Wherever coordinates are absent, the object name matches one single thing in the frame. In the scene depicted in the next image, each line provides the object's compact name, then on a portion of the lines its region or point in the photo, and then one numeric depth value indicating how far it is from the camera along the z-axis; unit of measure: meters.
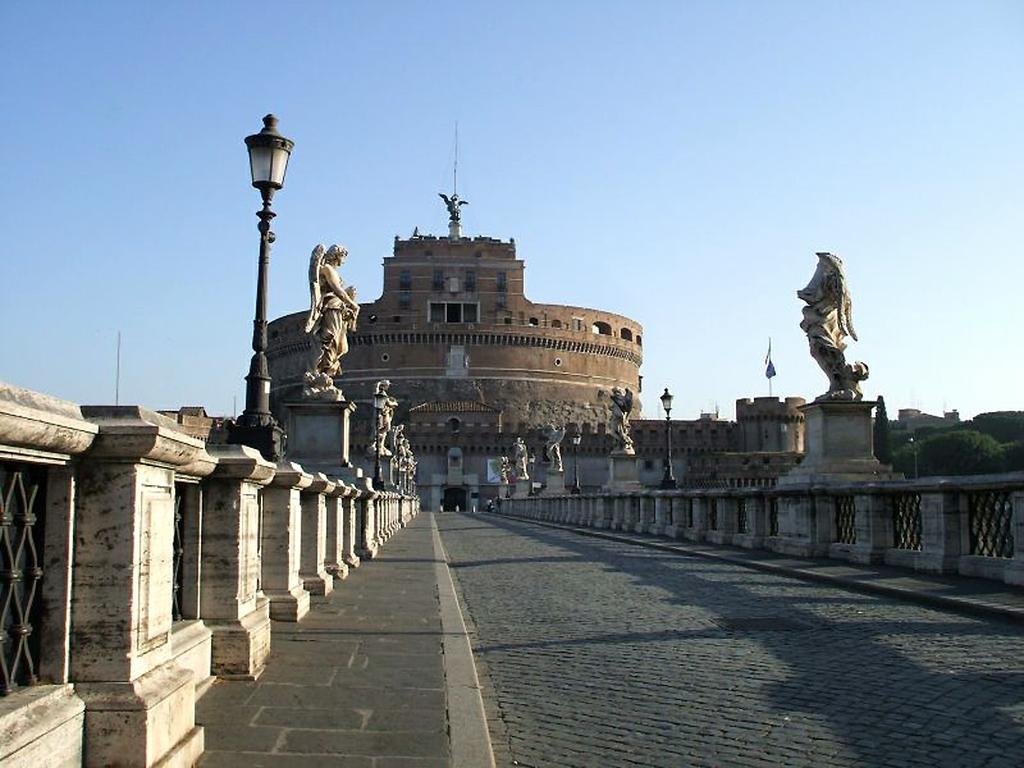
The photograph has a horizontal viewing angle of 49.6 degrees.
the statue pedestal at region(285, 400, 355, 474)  19.27
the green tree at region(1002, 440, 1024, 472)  102.69
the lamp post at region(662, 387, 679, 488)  34.00
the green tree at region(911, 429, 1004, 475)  108.06
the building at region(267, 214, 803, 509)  108.88
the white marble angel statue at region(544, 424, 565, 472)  63.25
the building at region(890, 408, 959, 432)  181.68
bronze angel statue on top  135.38
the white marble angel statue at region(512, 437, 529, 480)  81.96
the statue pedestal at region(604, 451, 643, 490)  37.25
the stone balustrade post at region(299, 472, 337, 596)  10.00
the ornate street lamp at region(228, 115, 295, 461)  10.17
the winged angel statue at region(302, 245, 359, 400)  18.81
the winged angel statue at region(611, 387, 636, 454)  37.62
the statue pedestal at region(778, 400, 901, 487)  16.58
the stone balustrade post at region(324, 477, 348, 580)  12.34
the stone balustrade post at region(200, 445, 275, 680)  5.89
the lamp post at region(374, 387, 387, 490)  33.55
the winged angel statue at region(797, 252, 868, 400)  16.92
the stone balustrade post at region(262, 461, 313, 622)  7.82
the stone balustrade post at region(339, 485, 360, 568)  13.62
